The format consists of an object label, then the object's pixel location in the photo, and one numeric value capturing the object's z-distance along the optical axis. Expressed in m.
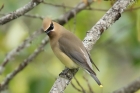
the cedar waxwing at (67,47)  8.92
